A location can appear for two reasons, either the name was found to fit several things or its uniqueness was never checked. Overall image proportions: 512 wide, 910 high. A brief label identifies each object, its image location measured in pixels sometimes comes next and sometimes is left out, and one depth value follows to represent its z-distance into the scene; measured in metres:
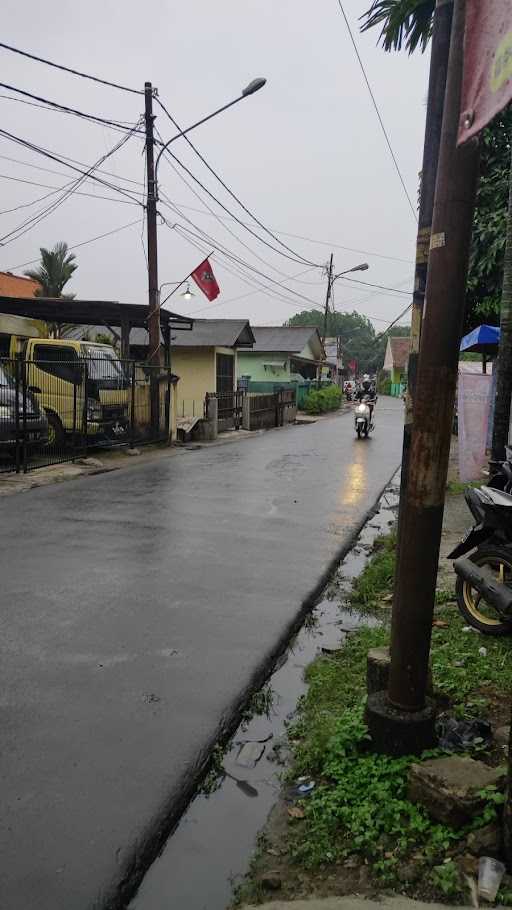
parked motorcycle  4.83
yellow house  28.41
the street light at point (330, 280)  47.24
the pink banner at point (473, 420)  11.66
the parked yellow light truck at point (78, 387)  14.18
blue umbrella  12.06
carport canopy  18.23
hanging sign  2.14
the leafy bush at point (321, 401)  37.88
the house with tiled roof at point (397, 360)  77.12
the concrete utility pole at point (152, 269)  17.16
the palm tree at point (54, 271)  32.97
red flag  19.70
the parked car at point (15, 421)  11.98
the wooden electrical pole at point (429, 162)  3.39
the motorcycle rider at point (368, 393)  21.61
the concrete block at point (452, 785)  2.59
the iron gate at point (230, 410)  24.55
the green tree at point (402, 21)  7.45
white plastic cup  2.29
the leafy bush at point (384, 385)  81.94
